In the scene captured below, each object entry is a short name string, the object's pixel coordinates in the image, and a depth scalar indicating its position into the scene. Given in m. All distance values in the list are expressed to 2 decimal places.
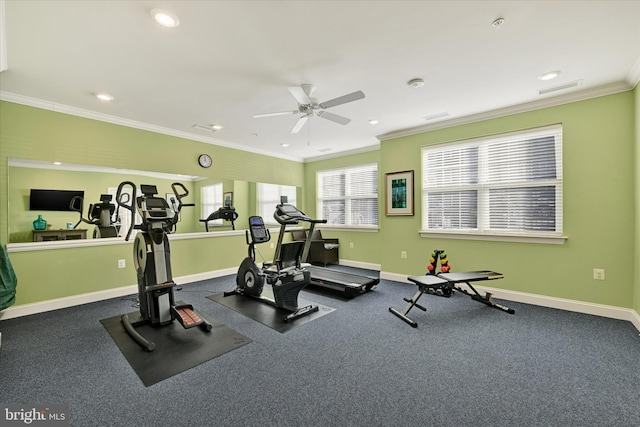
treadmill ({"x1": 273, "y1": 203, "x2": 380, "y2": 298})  3.45
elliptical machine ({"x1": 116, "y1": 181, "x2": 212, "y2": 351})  2.86
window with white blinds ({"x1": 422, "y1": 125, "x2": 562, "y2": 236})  3.51
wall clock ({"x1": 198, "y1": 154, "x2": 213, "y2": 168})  4.89
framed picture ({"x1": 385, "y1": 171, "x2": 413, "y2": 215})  4.68
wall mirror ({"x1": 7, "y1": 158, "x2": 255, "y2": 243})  3.21
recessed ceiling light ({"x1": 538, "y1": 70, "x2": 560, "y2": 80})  2.76
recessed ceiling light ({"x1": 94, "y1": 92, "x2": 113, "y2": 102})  3.15
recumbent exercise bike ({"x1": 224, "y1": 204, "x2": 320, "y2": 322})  3.29
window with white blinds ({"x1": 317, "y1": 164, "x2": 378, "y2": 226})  5.99
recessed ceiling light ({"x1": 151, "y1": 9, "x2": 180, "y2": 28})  1.86
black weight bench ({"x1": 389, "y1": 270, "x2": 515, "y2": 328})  3.11
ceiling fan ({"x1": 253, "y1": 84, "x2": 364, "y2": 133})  2.67
